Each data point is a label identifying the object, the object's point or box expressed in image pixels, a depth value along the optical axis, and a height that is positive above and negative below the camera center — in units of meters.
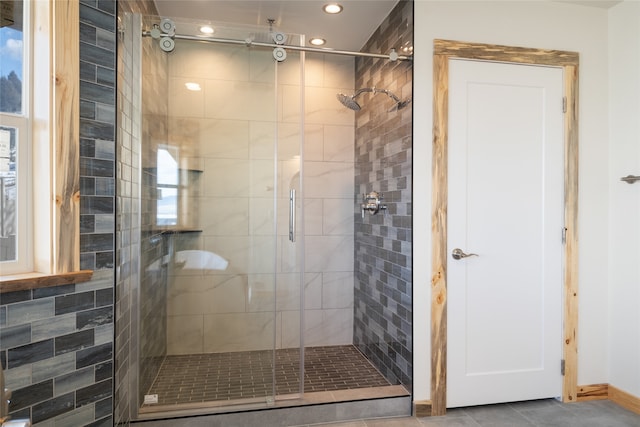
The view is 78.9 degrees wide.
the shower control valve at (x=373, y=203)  2.88 +0.06
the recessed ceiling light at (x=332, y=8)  2.56 +1.35
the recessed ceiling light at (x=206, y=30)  2.16 +1.01
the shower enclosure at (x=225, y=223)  2.21 -0.07
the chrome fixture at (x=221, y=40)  2.13 +0.96
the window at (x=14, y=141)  1.54 +0.27
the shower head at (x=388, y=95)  2.51 +0.78
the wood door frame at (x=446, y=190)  2.36 +0.14
